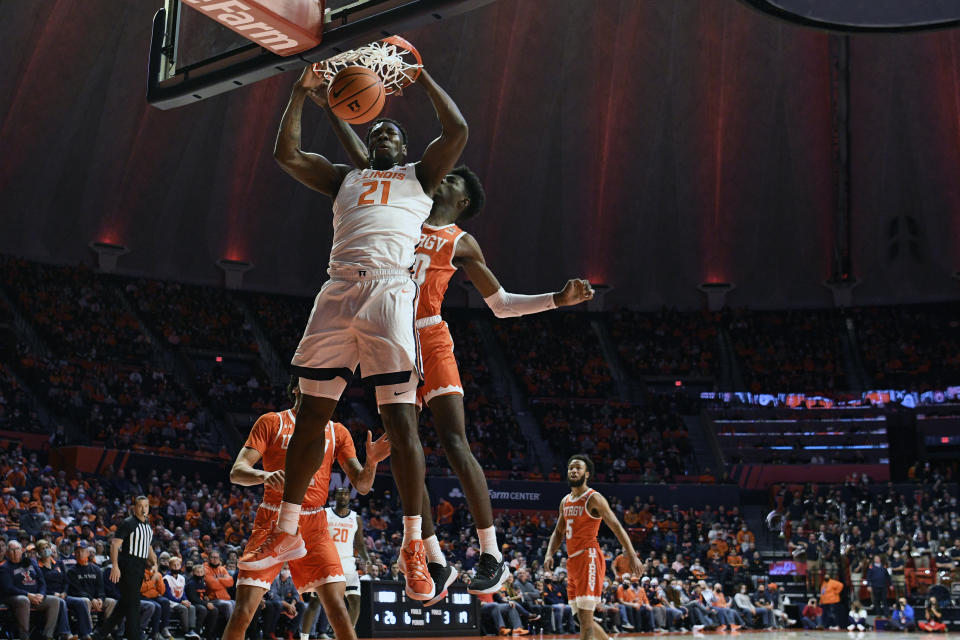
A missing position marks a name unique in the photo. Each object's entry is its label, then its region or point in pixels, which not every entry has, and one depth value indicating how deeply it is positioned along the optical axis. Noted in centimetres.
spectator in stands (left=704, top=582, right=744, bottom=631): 2320
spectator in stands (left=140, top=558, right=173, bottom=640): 1458
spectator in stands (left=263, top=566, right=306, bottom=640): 1591
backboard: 754
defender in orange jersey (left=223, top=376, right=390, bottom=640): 746
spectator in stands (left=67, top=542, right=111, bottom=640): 1379
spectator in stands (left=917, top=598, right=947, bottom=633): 2256
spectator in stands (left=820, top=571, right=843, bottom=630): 2391
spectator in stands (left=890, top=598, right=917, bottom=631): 2325
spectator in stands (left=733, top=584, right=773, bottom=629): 2367
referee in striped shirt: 1259
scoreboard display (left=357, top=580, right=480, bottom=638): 1628
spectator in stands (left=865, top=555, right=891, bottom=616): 2386
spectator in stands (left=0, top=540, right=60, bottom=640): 1294
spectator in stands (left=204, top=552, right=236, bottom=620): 1573
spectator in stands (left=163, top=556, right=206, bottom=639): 1501
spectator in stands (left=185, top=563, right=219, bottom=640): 1532
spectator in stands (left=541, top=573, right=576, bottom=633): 2039
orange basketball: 614
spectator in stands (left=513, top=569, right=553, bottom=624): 1998
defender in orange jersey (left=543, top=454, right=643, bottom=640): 1217
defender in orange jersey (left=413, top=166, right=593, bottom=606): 614
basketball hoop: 670
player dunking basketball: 568
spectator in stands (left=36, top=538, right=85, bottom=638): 1352
